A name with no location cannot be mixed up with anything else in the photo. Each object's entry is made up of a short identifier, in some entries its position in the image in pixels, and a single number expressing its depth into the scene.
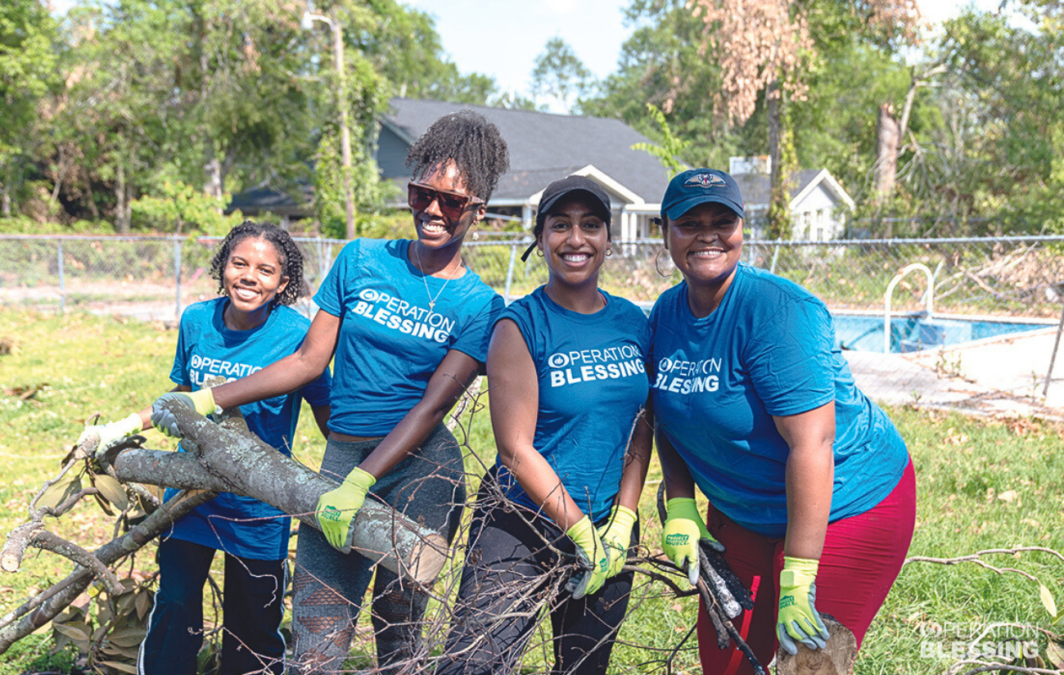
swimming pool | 10.49
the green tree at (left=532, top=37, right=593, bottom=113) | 78.81
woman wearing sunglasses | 2.39
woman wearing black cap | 2.13
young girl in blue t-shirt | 2.75
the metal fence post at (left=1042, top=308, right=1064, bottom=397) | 6.62
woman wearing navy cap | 1.96
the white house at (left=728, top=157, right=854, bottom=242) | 21.11
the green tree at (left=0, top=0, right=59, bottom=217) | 23.61
